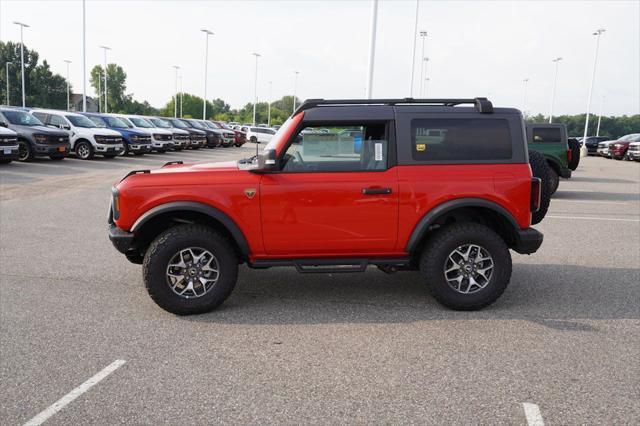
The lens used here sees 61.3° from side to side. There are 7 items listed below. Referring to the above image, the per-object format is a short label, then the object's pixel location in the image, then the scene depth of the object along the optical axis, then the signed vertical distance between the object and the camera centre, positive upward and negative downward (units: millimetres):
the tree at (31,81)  101438 +7699
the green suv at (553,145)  13344 +130
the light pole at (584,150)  38638 +129
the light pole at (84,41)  44334 +6757
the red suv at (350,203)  4703 -569
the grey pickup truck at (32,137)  17938 -493
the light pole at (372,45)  20386 +3638
